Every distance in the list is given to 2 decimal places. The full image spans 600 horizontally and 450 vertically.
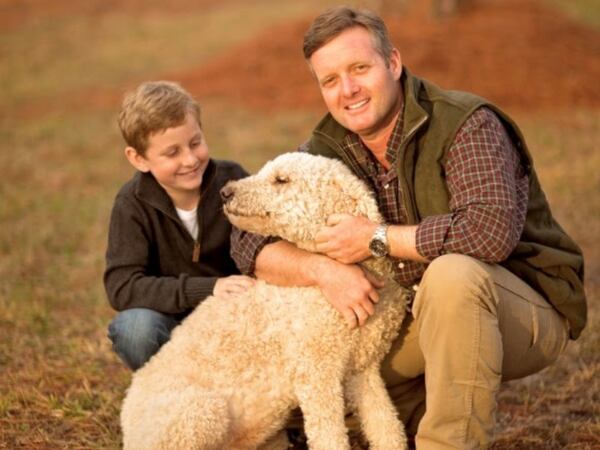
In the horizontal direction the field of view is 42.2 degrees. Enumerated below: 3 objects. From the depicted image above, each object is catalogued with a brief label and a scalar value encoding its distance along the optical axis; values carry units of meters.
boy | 3.88
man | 3.01
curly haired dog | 3.19
